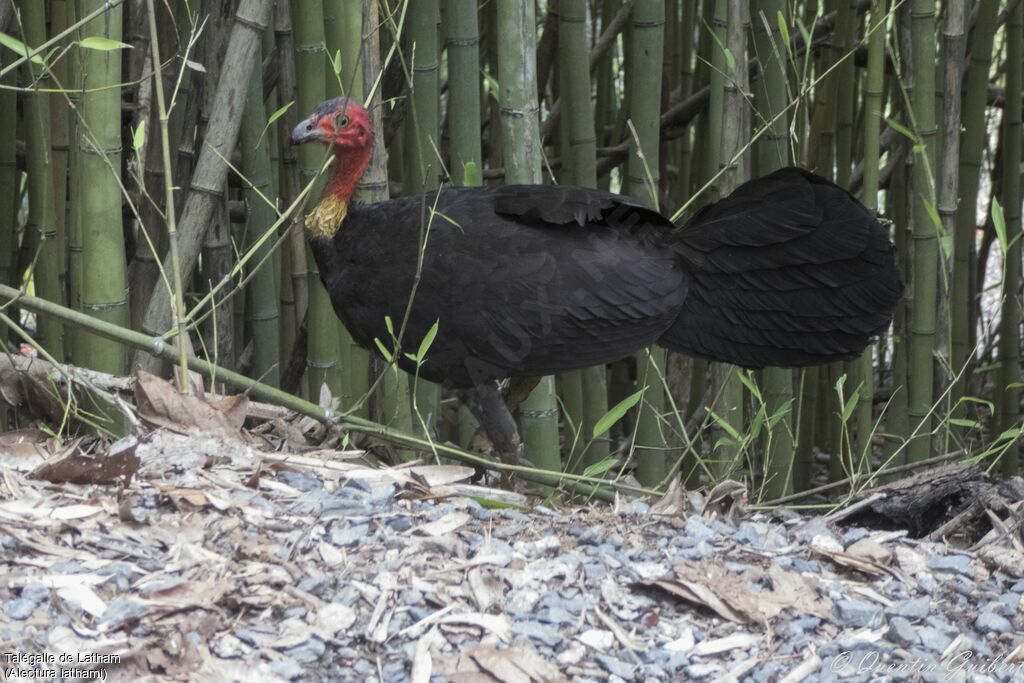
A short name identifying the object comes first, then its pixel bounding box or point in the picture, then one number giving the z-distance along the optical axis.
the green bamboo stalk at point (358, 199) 2.60
